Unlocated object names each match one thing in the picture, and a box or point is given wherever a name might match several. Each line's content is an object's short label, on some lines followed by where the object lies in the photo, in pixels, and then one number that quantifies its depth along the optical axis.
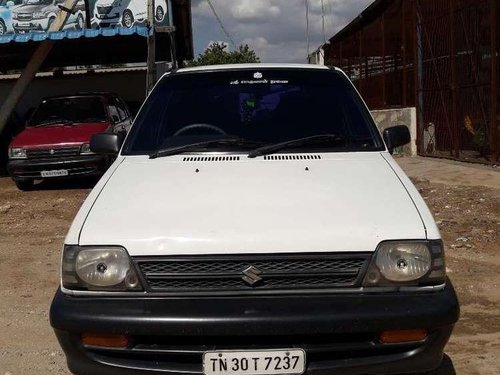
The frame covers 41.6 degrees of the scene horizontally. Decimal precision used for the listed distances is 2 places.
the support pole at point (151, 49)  13.69
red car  10.78
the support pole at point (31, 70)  14.54
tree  41.97
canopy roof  16.88
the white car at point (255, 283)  2.68
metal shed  11.79
